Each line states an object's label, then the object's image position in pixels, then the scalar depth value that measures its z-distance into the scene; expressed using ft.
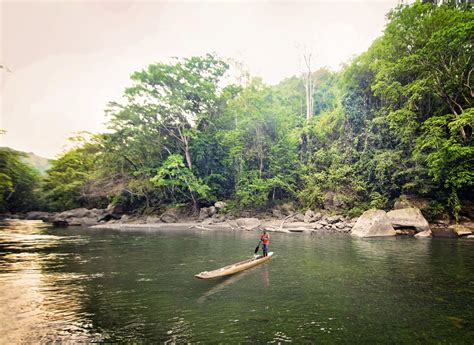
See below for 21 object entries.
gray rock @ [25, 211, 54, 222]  180.28
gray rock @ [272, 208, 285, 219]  120.57
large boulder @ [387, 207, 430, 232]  82.15
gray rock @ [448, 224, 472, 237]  77.46
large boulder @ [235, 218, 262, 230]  108.58
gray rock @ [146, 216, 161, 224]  132.09
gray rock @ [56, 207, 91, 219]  144.56
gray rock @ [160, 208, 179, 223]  132.16
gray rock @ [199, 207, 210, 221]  130.10
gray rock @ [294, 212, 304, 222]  112.01
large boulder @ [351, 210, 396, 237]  83.51
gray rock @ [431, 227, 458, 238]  78.09
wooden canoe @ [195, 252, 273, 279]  38.19
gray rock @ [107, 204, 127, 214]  150.20
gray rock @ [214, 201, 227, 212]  129.70
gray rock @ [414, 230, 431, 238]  79.75
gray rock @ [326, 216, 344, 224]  102.01
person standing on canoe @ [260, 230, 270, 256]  52.60
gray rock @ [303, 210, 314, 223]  107.67
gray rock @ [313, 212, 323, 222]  107.65
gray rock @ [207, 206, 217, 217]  130.21
